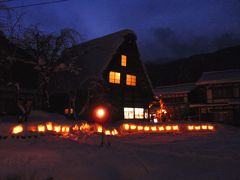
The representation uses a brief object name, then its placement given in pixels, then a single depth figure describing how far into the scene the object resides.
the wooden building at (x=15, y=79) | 21.19
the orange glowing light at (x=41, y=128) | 15.19
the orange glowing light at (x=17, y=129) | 13.59
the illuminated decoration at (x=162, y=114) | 35.33
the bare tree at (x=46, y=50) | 23.52
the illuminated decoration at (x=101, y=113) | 12.77
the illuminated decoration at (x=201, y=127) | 25.39
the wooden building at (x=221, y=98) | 36.97
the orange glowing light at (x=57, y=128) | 16.35
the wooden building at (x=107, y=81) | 26.67
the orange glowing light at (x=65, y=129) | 16.83
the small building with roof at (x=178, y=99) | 44.97
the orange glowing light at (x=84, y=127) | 18.23
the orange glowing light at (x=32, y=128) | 14.65
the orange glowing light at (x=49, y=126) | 16.03
